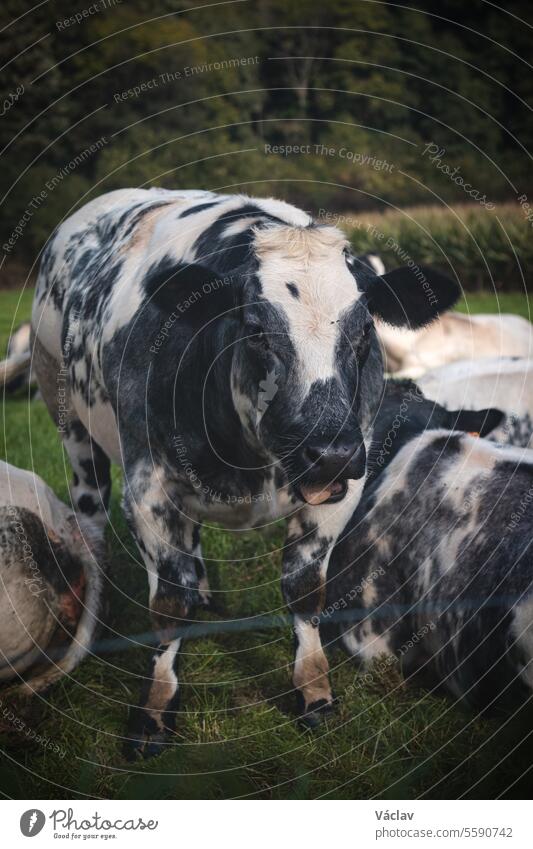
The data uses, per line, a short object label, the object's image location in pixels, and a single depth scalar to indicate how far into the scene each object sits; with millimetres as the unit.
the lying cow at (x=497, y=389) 6164
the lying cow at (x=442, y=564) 3973
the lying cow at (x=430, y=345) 10930
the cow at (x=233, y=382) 3578
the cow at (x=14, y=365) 6355
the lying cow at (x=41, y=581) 4109
